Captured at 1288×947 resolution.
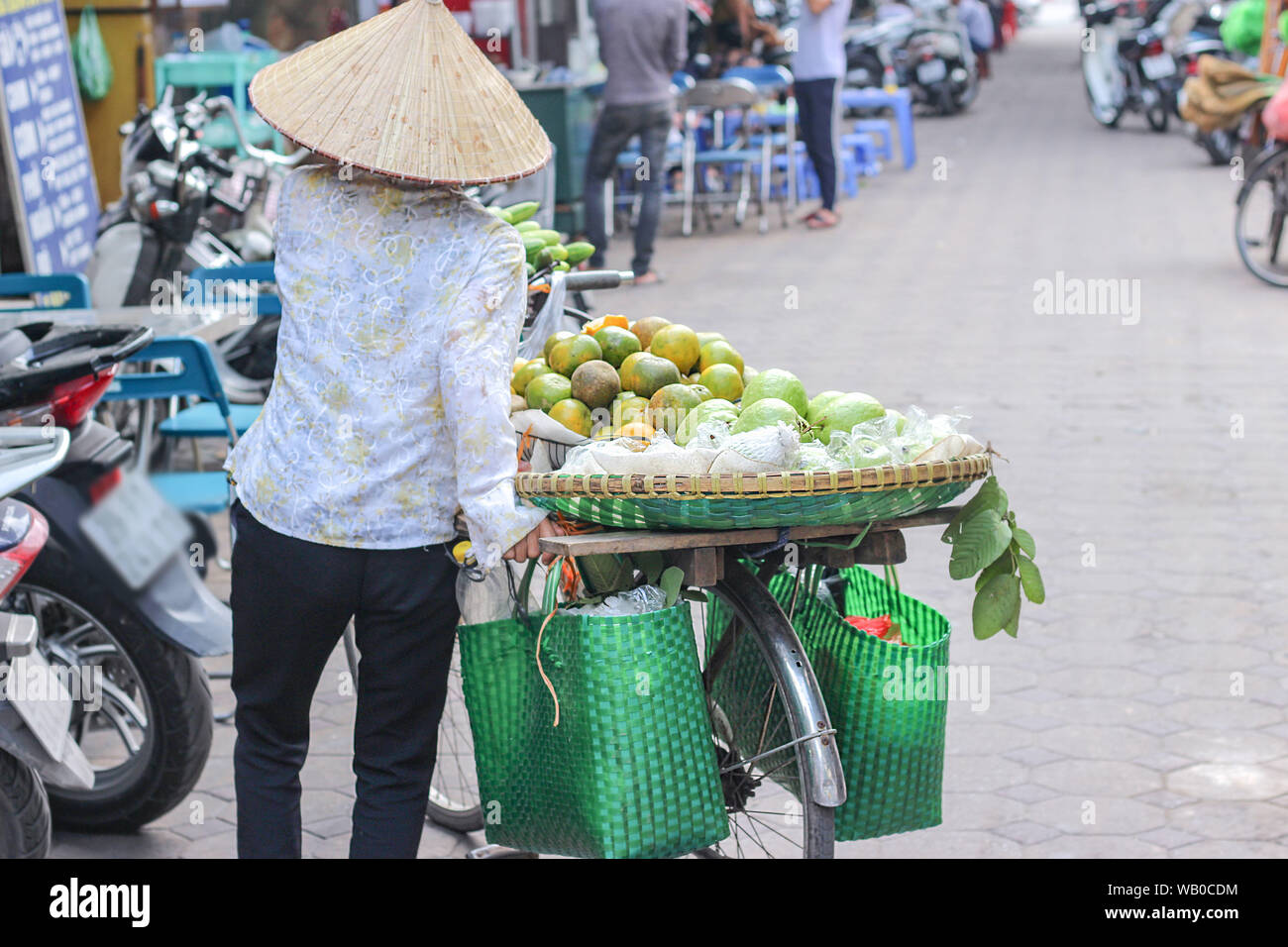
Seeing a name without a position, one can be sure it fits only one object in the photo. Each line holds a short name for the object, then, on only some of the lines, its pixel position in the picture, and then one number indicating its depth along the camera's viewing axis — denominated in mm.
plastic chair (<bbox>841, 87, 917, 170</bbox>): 15742
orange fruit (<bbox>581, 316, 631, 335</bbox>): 3154
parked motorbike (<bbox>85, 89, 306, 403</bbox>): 6055
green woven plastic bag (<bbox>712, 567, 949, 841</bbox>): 2729
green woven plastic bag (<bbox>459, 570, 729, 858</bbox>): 2557
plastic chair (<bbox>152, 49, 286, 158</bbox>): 10055
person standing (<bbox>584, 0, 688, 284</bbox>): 10414
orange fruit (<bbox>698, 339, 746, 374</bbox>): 3098
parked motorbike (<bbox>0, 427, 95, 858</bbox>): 2926
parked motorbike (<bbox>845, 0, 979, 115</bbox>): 20594
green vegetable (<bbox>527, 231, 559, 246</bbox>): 3748
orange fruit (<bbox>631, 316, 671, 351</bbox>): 3189
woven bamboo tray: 2469
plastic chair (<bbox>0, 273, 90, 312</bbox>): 5020
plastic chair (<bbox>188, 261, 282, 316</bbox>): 5305
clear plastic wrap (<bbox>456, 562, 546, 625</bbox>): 2736
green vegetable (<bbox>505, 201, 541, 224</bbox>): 3996
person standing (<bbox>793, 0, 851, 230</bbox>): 12211
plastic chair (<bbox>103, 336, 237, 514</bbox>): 4293
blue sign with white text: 7555
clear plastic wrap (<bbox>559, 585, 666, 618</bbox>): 2695
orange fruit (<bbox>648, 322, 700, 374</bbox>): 3059
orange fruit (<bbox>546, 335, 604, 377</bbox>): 3057
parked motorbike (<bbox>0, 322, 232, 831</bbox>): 3504
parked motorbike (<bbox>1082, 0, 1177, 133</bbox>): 18031
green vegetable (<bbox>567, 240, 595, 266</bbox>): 3934
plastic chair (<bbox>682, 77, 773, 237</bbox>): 12688
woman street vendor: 2566
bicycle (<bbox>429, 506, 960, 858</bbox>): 2611
